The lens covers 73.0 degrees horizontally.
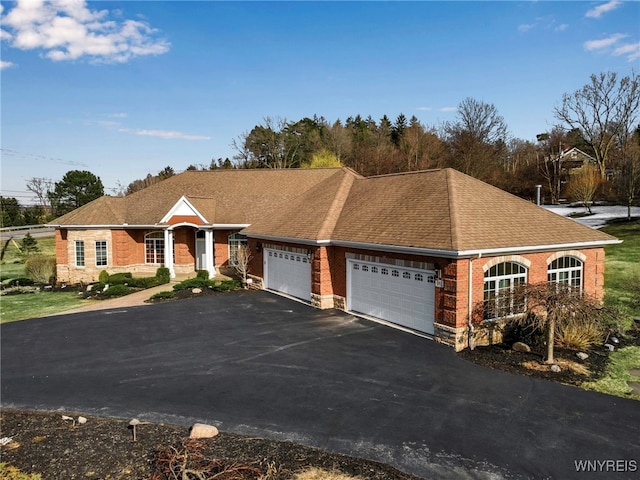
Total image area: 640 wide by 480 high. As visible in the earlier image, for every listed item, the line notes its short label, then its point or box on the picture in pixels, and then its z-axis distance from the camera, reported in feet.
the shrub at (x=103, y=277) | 82.79
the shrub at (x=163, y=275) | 83.10
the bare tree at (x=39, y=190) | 280.31
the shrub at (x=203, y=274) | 81.47
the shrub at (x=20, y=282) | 88.07
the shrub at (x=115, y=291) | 74.79
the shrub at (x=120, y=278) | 81.46
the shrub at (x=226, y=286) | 75.61
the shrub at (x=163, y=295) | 69.77
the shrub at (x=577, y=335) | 41.88
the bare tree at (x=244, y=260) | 78.77
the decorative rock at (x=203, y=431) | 26.35
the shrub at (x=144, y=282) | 80.94
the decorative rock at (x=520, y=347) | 41.70
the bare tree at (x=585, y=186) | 138.72
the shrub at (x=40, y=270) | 91.40
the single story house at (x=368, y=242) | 44.19
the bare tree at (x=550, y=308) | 37.86
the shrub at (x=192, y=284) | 75.00
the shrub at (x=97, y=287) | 78.96
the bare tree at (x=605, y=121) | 167.43
